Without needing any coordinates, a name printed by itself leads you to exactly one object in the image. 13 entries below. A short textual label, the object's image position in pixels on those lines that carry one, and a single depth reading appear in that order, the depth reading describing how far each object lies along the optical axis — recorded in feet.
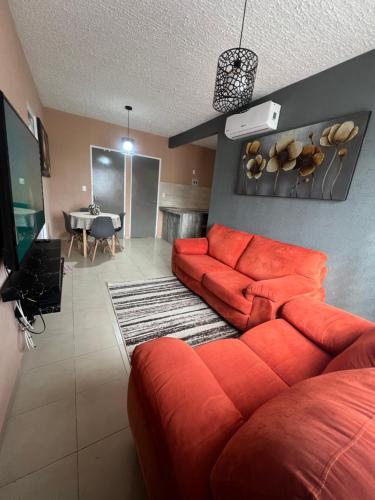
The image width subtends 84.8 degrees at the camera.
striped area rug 6.15
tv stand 3.80
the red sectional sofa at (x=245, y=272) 5.66
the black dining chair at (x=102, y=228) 11.07
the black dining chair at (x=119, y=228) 12.80
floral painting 6.06
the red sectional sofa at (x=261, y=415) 1.15
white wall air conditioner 7.70
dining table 11.25
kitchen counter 14.87
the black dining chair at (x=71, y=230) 11.74
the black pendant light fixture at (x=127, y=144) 12.41
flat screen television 2.97
